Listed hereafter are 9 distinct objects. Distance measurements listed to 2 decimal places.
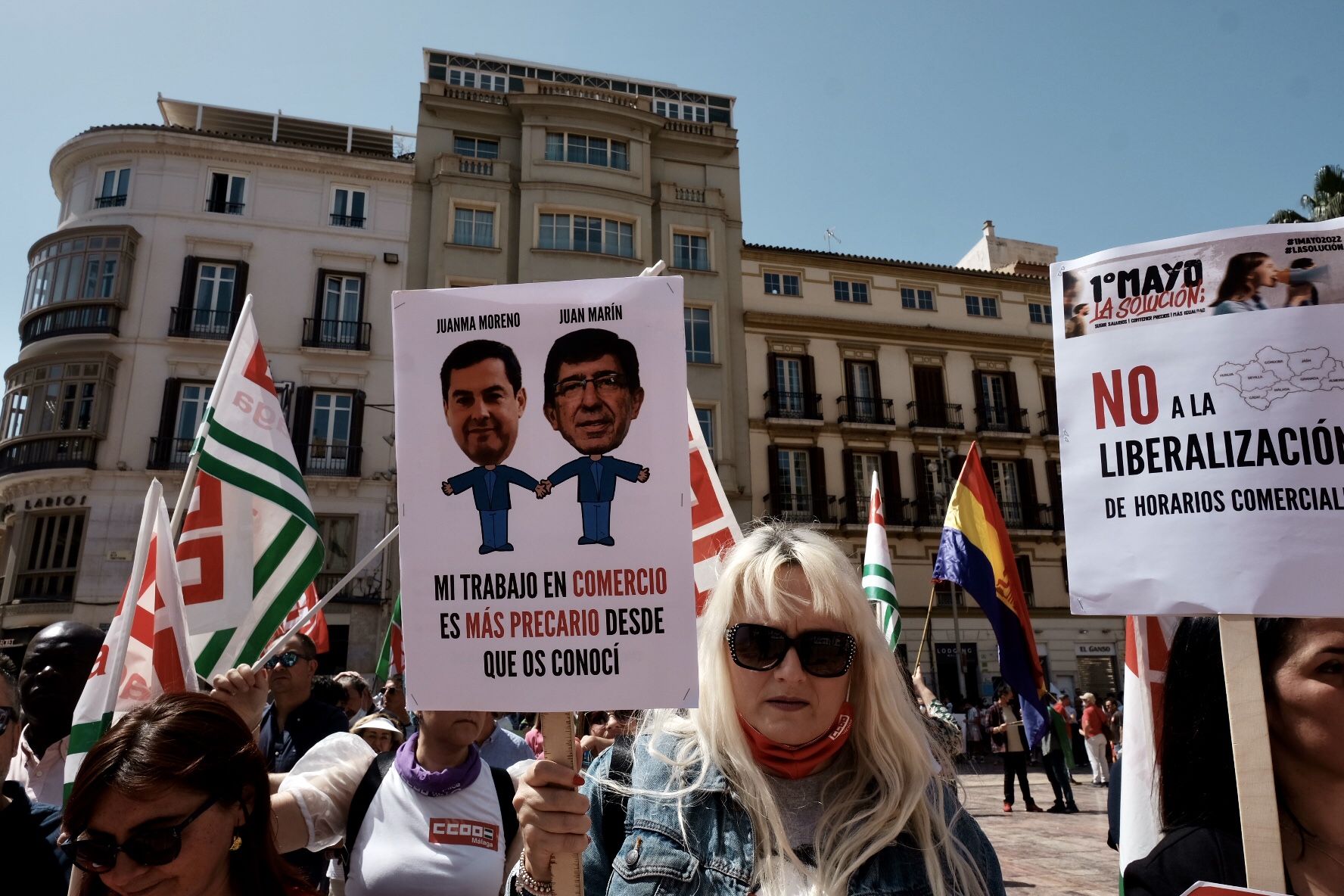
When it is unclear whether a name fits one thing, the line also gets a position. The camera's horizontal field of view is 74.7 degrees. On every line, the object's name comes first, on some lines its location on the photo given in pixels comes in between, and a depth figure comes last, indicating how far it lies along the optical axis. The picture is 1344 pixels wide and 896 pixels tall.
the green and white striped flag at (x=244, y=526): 4.47
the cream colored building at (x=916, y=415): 28.77
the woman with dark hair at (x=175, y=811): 2.04
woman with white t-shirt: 2.75
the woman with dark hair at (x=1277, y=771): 1.76
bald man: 3.47
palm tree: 18.16
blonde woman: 1.90
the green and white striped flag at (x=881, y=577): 7.87
